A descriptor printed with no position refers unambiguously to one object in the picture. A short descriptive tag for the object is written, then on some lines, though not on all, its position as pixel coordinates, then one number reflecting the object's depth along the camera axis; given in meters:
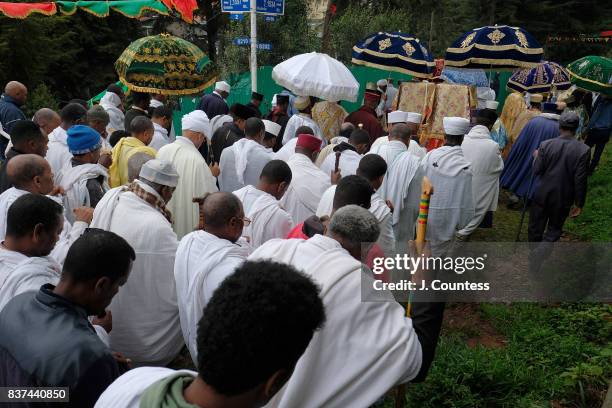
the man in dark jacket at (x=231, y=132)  8.06
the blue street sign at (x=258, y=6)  9.88
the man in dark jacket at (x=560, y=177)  6.45
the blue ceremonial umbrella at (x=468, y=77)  16.22
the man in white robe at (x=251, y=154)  6.45
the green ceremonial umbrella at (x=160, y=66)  7.91
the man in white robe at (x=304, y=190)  5.44
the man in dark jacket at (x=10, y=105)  7.68
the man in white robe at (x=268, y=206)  4.56
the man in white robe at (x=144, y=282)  3.67
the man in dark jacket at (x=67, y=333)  2.11
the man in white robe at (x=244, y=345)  1.46
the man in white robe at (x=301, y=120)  8.05
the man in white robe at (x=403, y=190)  5.89
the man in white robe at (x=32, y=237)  2.95
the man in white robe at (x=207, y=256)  3.35
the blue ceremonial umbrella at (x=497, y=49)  9.33
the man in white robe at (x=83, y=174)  4.53
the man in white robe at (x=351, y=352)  2.36
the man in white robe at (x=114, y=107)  8.69
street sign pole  9.79
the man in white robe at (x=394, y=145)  6.24
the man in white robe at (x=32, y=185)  3.85
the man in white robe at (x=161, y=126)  6.84
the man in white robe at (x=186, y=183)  5.62
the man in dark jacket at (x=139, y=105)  7.59
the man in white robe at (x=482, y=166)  7.98
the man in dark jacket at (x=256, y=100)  9.93
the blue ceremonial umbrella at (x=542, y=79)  13.45
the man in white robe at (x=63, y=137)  5.78
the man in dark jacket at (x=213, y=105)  9.93
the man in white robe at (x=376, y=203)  4.63
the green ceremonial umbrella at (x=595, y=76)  10.60
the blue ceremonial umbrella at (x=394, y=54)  9.61
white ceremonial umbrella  7.90
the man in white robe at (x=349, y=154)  6.13
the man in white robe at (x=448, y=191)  6.14
